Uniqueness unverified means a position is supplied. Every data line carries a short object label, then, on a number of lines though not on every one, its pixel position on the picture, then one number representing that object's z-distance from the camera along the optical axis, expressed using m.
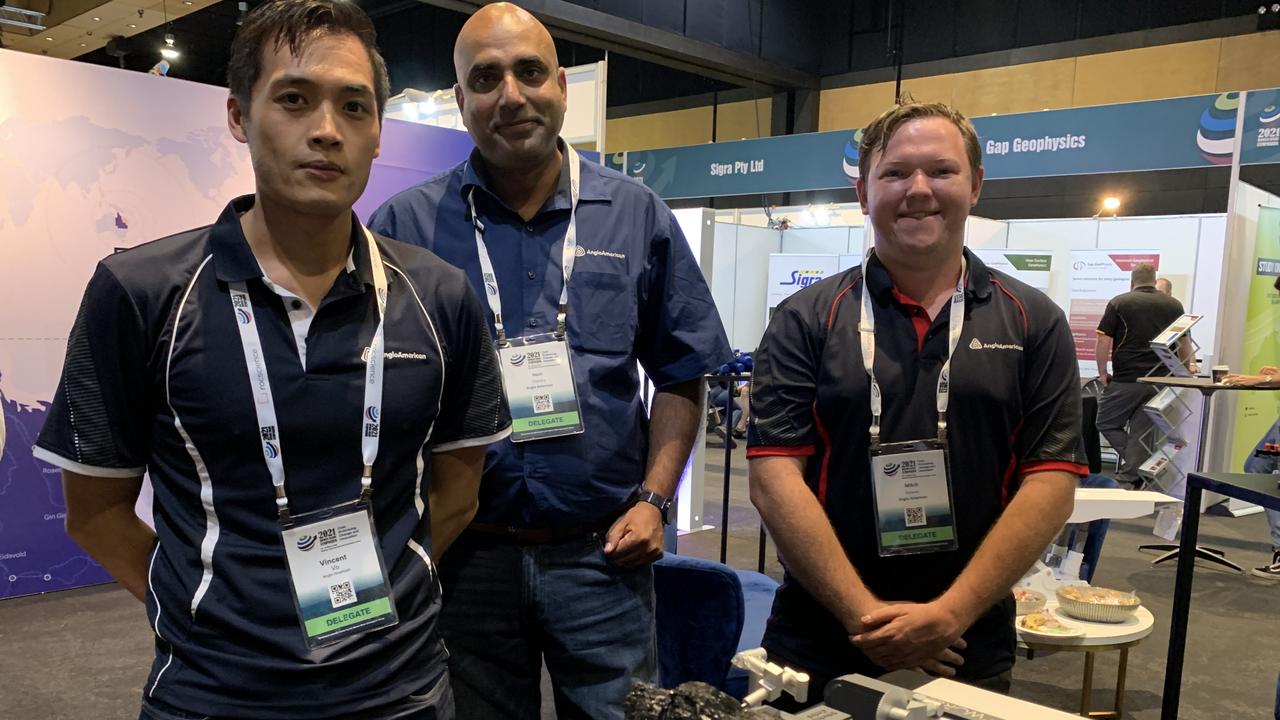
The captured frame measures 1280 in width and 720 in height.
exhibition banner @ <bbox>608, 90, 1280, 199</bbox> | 6.04
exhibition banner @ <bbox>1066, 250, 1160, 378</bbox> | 7.70
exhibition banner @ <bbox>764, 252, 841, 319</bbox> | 9.37
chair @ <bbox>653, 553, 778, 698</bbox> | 2.03
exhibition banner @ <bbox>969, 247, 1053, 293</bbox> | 8.04
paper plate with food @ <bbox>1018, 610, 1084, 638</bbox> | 2.72
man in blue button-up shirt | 1.41
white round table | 2.71
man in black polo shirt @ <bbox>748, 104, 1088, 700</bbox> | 1.42
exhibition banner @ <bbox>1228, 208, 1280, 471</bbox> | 6.36
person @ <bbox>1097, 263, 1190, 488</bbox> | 6.28
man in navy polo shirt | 0.97
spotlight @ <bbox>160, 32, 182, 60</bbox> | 8.40
